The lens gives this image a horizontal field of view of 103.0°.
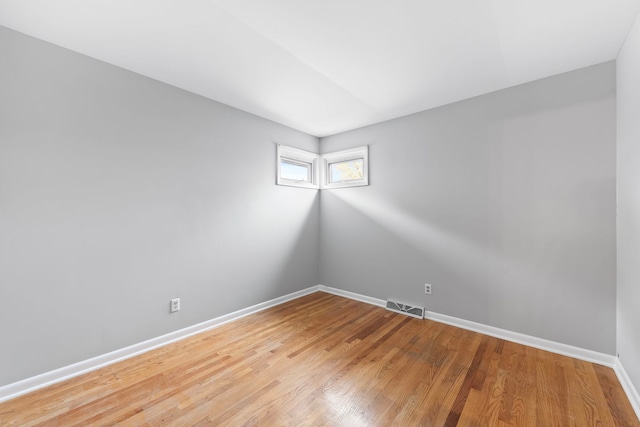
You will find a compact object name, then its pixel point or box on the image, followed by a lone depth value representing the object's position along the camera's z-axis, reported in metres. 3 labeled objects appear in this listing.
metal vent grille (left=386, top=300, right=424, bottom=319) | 2.98
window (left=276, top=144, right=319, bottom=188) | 3.54
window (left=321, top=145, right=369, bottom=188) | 3.58
